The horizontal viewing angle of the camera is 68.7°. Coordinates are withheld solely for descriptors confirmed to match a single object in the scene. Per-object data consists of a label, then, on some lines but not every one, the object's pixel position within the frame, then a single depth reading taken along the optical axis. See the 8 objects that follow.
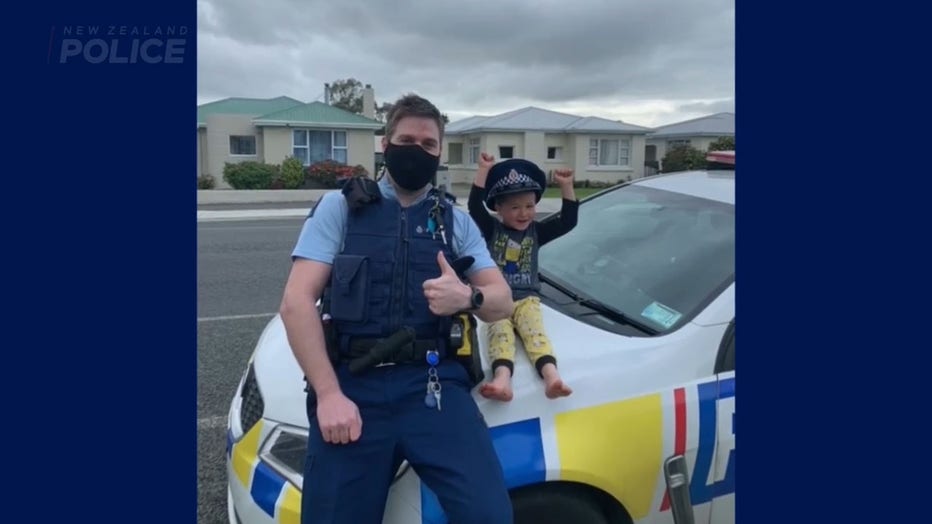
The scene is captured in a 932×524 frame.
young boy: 2.85
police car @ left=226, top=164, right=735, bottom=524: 2.08
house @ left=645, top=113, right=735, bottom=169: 41.62
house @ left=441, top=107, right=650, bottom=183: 38.38
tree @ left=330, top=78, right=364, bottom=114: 64.81
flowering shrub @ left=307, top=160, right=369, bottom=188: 28.27
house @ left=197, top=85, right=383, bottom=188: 30.23
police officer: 1.92
